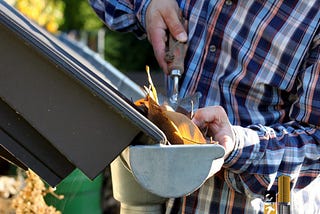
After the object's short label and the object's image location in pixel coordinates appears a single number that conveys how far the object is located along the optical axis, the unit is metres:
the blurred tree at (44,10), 9.10
